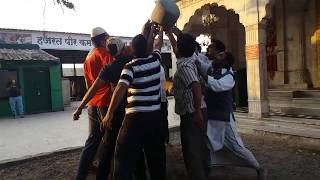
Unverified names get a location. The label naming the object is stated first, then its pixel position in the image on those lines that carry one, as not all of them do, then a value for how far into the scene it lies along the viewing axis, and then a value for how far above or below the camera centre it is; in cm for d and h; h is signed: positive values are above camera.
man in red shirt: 330 -14
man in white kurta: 324 -43
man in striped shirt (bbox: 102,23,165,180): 277 -22
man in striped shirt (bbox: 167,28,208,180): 293 -28
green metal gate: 1317 -5
